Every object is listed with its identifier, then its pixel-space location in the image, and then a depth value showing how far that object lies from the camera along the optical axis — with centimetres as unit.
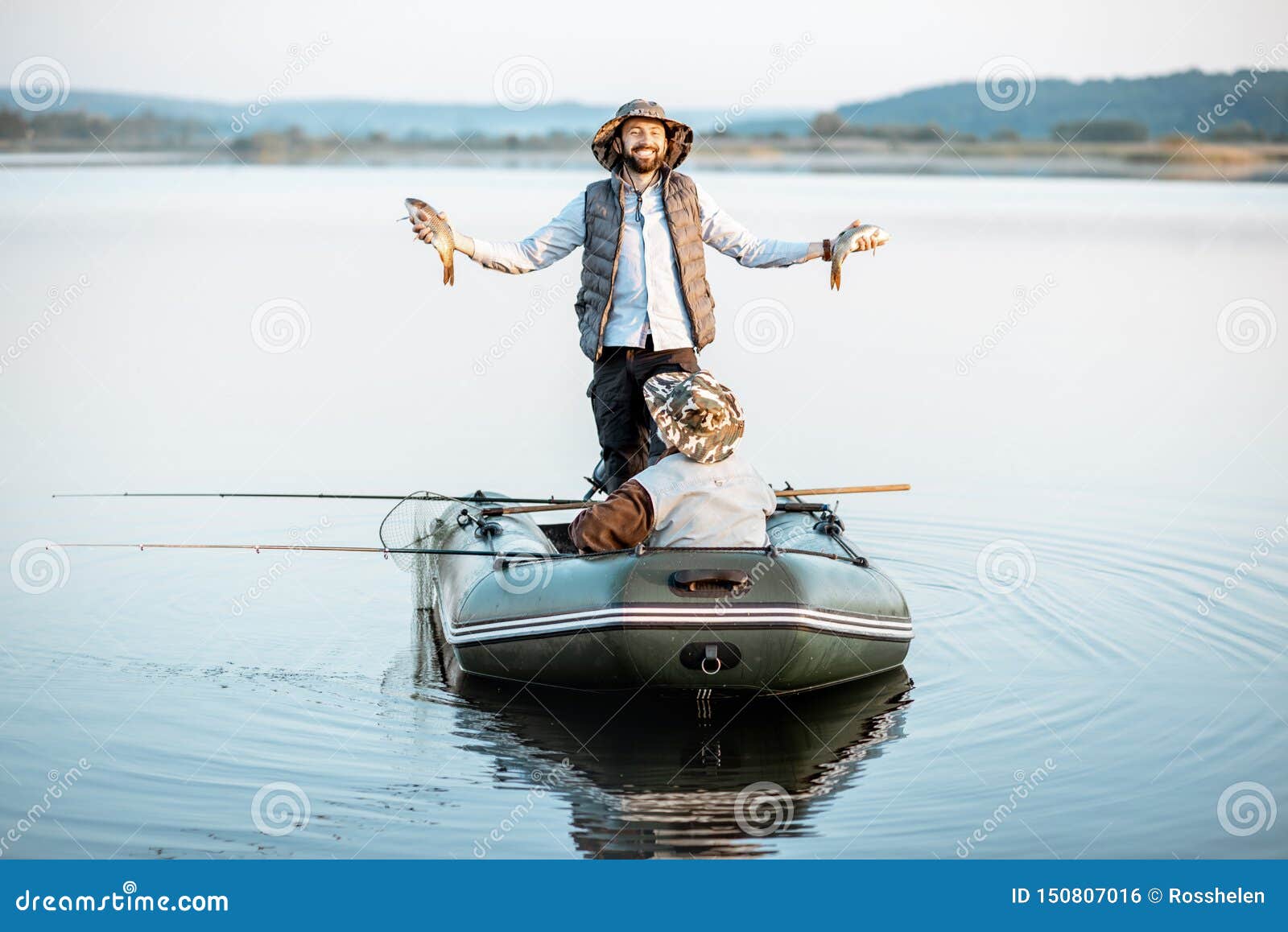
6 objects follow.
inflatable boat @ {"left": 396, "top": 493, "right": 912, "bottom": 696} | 1273
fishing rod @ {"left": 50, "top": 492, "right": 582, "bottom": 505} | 1511
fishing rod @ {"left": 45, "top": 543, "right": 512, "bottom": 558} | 1336
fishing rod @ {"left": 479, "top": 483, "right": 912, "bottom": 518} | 1495
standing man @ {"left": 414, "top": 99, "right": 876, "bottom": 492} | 1483
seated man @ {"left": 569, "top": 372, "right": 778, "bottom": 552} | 1291
